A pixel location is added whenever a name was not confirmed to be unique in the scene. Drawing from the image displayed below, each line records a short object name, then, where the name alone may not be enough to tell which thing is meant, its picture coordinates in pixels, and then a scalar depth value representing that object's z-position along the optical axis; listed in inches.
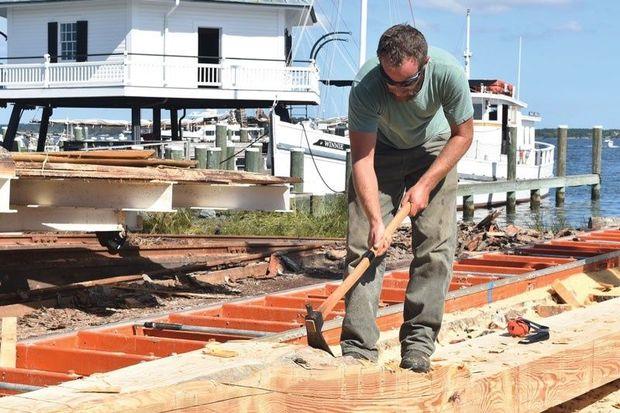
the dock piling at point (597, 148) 1438.2
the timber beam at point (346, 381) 165.0
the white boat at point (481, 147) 1224.2
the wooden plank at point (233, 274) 507.2
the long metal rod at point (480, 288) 281.0
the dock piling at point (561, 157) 1433.3
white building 1153.4
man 216.8
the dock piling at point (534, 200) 1392.5
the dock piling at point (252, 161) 1080.8
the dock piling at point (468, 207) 1186.6
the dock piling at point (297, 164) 1026.7
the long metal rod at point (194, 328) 309.3
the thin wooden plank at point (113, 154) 436.8
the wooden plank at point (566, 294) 381.4
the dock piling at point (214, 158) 1115.2
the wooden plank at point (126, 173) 398.3
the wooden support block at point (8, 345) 267.9
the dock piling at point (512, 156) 1363.2
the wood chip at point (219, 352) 198.1
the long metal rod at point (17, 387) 233.0
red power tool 261.0
